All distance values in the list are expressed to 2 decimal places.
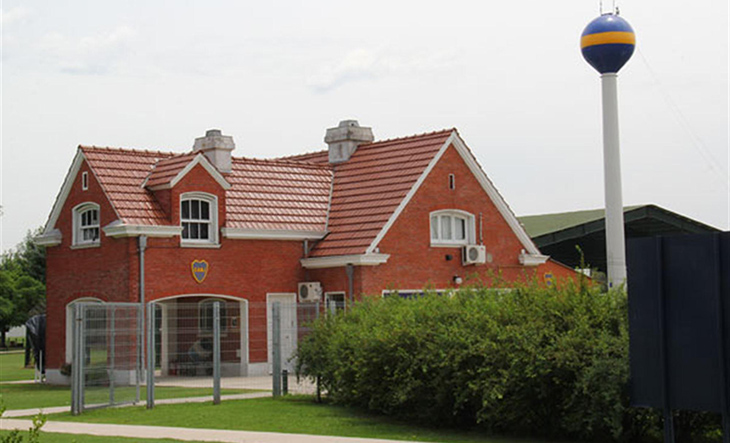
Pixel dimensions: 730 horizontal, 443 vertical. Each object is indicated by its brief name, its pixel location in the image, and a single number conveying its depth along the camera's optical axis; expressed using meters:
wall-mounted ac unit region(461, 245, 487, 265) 34.72
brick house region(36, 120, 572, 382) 30.98
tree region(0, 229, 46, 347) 68.94
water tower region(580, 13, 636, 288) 38.12
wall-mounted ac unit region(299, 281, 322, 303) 32.97
